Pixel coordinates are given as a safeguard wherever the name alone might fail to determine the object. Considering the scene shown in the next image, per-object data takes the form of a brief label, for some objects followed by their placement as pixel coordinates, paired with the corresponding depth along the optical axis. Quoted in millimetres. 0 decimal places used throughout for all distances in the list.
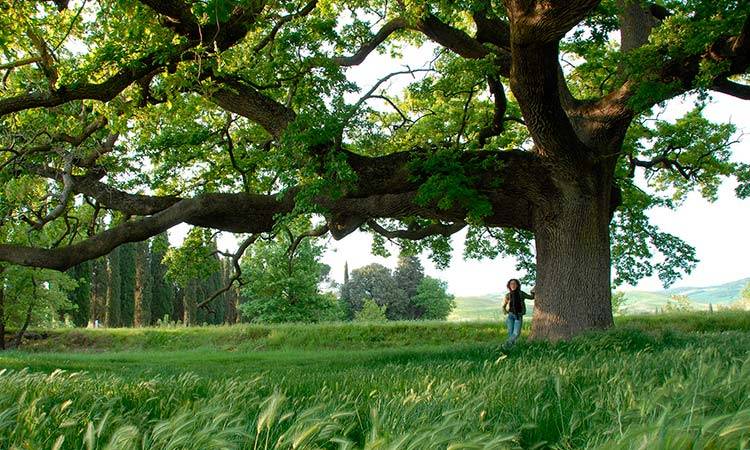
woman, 16453
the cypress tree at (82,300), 47562
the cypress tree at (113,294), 47719
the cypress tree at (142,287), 48969
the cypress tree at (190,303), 52031
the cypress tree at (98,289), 50000
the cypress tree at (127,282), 50969
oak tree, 11531
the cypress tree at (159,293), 54491
